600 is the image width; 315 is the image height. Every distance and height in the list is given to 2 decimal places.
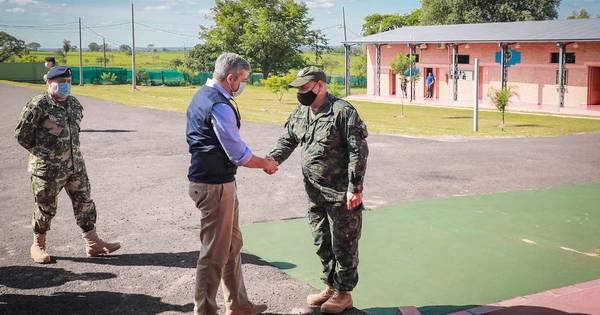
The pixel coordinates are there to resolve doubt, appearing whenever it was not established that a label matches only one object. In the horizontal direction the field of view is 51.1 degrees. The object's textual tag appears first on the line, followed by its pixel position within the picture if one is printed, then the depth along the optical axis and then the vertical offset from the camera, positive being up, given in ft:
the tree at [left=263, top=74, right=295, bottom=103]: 123.65 +2.61
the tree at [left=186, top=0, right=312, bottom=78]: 229.66 +23.18
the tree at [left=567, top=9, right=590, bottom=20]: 370.53 +48.80
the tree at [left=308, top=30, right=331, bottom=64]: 249.96 +19.90
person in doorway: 129.59 +2.48
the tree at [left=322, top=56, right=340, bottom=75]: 259.06 +13.80
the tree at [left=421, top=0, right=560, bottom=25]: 207.00 +28.24
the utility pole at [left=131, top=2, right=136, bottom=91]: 158.07 +14.40
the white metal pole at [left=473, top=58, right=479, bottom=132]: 68.11 -0.42
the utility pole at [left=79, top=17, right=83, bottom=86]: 192.22 +6.34
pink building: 102.94 +6.44
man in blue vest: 15.15 -1.61
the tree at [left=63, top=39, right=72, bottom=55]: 375.04 +30.97
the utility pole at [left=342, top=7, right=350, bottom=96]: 147.73 +6.72
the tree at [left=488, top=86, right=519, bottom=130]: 73.15 -0.41
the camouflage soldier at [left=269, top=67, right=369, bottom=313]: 16.55 -2.25
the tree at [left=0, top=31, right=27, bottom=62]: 303.68 +25.55
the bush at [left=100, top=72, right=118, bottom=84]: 202.49 +6.36
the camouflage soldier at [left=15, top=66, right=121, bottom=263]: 20.94 -1.96
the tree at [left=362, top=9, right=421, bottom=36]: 258.16 +31.11
